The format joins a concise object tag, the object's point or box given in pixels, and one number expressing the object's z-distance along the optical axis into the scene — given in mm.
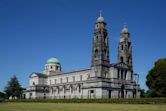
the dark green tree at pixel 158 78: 77562
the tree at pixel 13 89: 120625
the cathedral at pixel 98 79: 90750
